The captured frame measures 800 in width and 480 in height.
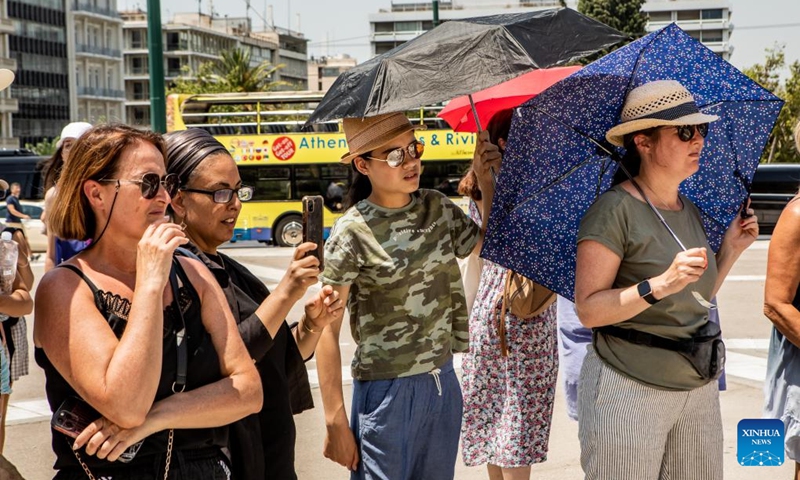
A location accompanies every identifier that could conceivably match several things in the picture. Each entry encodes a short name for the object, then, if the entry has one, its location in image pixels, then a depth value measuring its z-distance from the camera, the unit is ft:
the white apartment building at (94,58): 341.00
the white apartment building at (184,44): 415.03
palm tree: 235.20
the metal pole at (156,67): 42.27
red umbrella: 14.57
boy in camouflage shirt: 11.23
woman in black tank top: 7.68
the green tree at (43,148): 259.19
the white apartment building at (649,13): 357.61
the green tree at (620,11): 211.35
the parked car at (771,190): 79.92
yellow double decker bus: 83.87
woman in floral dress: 14.84
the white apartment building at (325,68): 493.77
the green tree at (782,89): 118.21
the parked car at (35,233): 85.73
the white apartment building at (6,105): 278.26
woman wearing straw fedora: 10.80
